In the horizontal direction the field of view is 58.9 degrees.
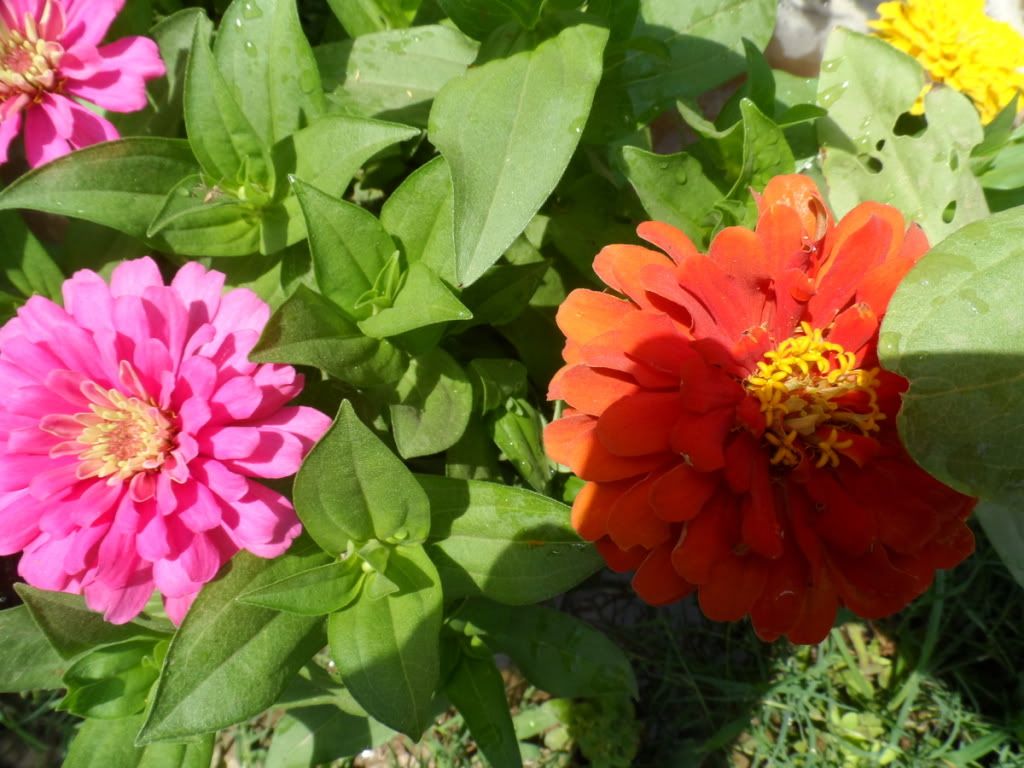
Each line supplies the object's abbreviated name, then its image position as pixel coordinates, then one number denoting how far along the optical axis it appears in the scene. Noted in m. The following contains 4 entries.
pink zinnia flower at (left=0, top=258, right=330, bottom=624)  0.20
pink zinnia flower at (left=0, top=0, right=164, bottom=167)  0.24
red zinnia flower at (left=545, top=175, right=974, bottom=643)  0.19
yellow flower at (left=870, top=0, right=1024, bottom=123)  0.32
